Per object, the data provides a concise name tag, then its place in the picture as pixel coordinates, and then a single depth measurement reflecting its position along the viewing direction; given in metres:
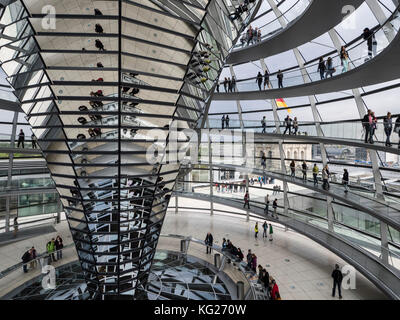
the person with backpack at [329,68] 13.61
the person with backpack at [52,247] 16.37
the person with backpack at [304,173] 16.96
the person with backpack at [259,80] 18.91
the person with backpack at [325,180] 15.02
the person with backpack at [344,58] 12.83
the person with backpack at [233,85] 20.05
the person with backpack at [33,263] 15.44
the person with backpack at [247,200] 21.18
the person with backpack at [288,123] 17.89
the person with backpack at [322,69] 14.34
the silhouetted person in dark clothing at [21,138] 18.91
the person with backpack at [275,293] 11.27
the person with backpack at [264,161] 21.00
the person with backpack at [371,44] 10.59
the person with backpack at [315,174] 15.72
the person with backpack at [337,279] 12.42
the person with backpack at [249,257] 15.05
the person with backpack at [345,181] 14.25
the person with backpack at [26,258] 15.12
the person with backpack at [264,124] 19.88
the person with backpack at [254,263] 14.72
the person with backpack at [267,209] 19.44
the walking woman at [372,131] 11.15
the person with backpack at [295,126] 17.59
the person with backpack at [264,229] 20.30
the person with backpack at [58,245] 16.82
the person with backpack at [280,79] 17.38
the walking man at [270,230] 20.48
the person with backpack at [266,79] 18.50
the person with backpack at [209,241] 16.43
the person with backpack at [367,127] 11.30
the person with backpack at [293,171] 18.12
